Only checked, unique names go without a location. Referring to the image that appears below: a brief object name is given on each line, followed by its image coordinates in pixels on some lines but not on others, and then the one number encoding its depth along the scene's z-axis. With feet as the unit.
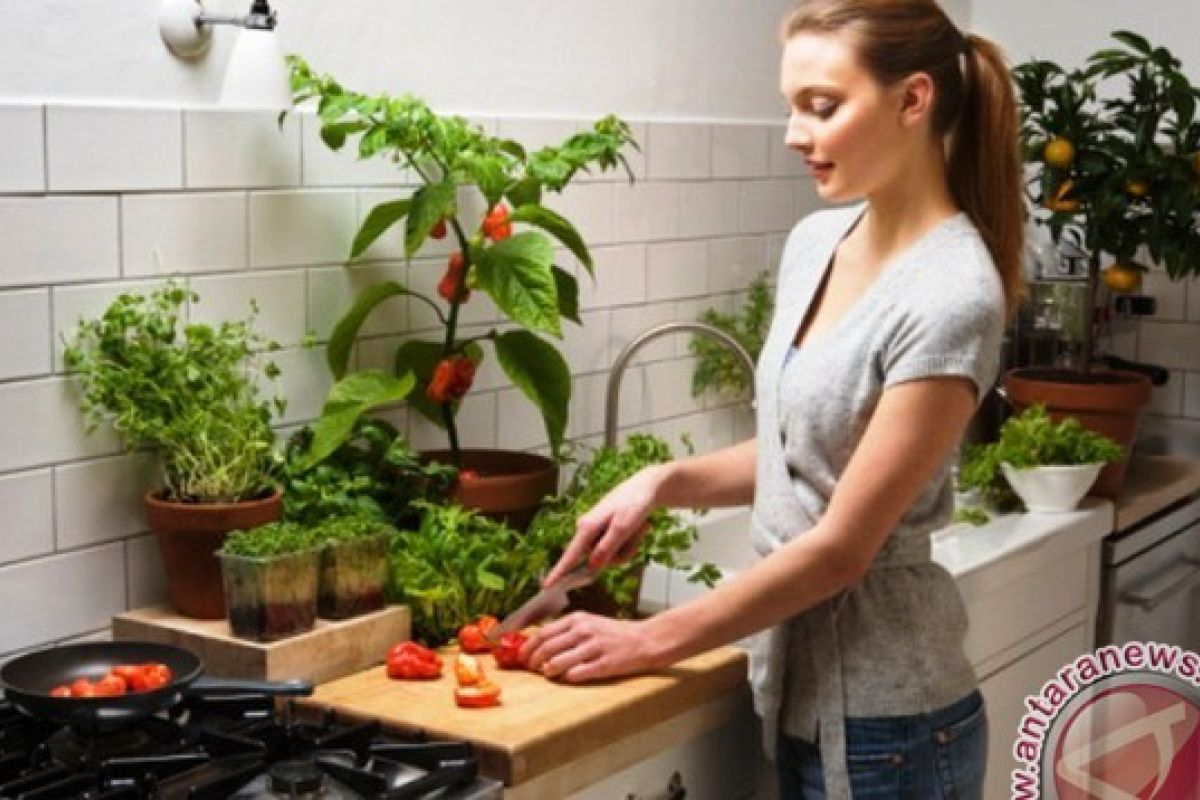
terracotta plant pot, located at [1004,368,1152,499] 11.03
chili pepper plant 7.61
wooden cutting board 6.26
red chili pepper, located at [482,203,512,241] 7.88
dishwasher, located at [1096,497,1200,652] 10.92
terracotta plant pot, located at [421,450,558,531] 7.86
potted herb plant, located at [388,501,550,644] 7.38
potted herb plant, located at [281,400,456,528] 7.45
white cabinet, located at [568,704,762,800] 6.91
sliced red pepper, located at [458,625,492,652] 7.28
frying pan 5.94
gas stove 5.80
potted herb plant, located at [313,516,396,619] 7.07
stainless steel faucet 9.43
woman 6.41
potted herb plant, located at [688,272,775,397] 10.77
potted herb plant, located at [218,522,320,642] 6.70
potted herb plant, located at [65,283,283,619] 6.96
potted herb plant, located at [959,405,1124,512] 10.39
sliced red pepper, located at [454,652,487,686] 6.69
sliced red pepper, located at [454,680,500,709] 6.59
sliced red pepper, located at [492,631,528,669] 7.05
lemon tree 11.09
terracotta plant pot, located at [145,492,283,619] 6.96
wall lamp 7.22
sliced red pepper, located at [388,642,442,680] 6.95
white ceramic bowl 10.36
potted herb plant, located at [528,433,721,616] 7.53
